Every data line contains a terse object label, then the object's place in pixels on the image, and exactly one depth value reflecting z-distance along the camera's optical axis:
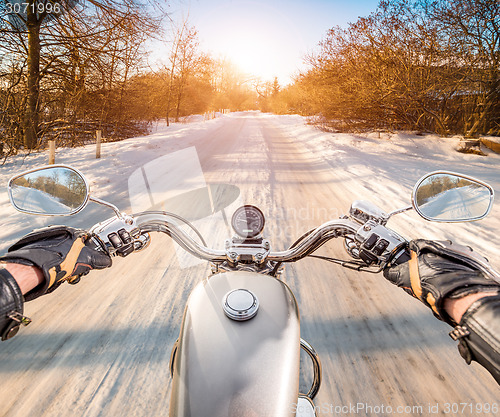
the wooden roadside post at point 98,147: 7.86
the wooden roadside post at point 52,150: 6.18
